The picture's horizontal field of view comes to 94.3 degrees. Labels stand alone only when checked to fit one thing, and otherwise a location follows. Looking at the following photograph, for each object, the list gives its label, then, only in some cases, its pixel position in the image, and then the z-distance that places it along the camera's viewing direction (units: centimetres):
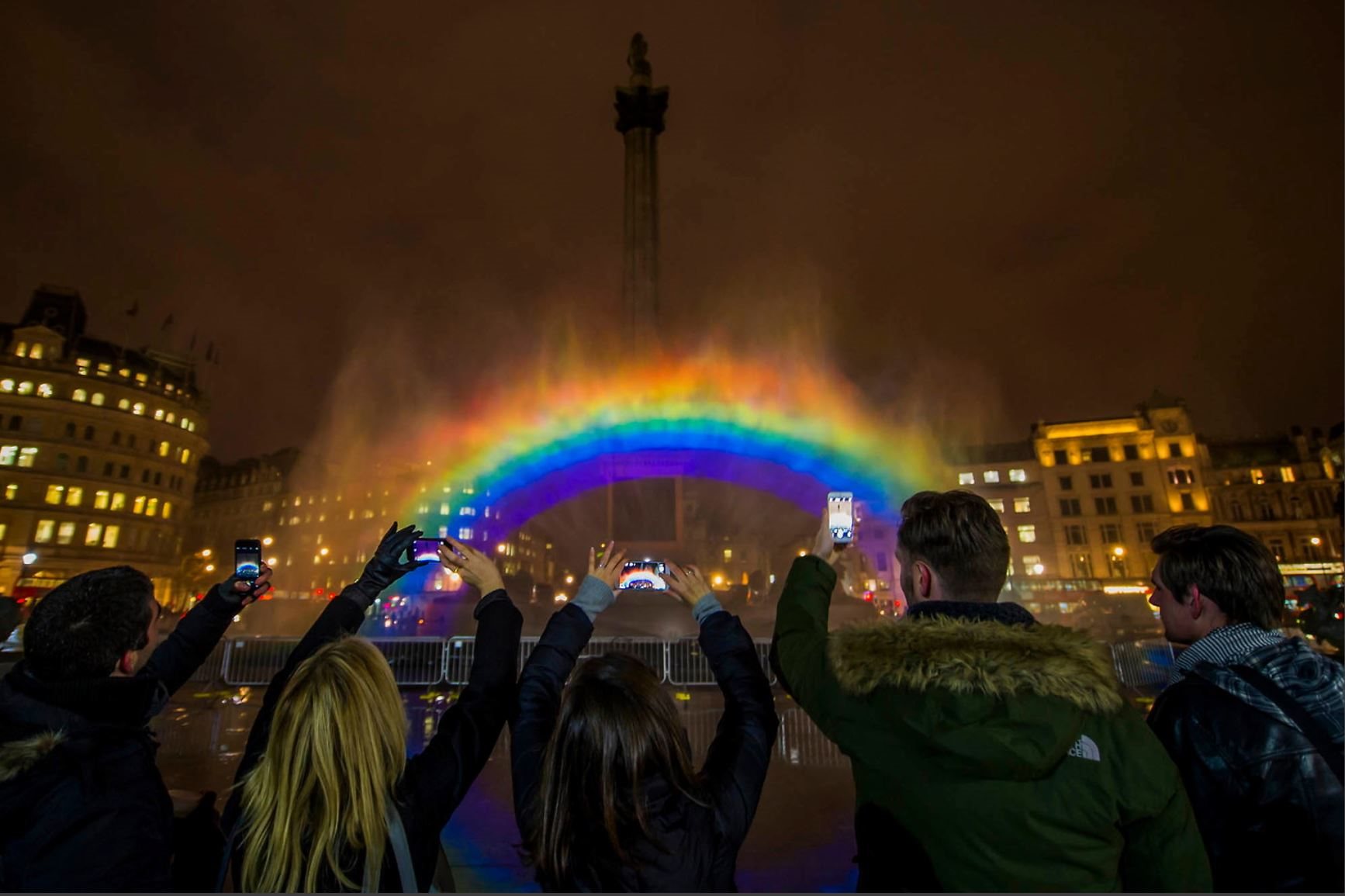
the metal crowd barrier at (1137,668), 1479
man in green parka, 198
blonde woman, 208
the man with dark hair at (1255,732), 236
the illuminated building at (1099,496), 6319
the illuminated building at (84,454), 4959
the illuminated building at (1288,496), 5916
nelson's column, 4194
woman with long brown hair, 208
